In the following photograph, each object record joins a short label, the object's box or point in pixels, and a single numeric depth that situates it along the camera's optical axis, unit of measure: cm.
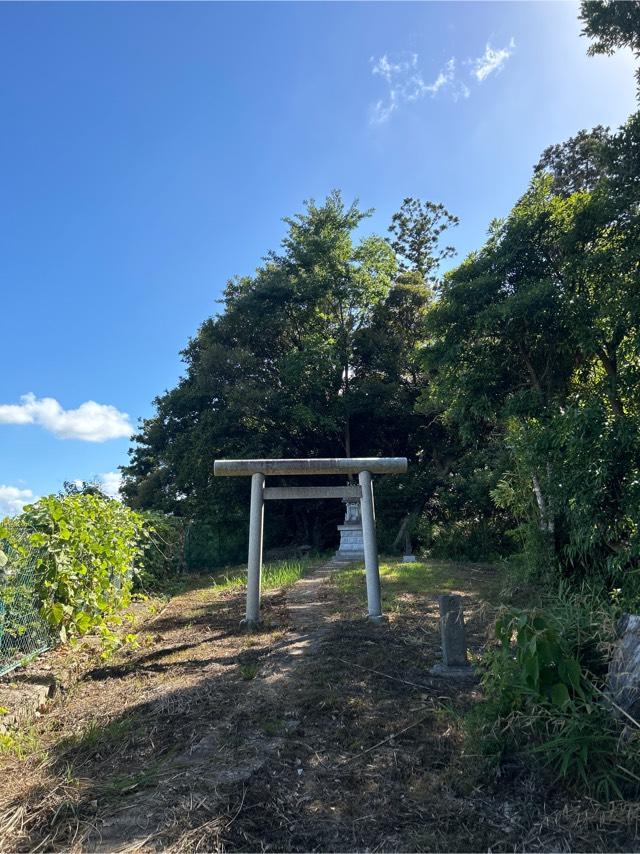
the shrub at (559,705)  197
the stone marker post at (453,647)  346
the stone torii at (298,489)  518
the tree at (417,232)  2356
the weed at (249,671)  354
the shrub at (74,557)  386
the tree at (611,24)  680
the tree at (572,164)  1547
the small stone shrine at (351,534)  1337
